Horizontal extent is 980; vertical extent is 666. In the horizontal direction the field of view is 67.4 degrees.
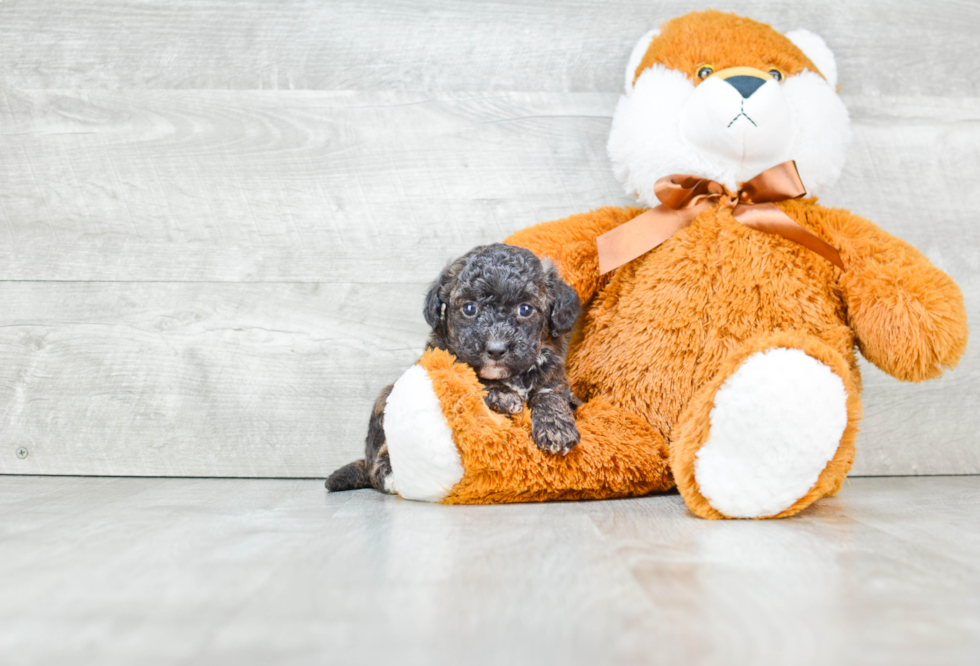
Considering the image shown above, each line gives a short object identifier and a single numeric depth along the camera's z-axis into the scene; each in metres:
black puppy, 1.30
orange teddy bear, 1.18
